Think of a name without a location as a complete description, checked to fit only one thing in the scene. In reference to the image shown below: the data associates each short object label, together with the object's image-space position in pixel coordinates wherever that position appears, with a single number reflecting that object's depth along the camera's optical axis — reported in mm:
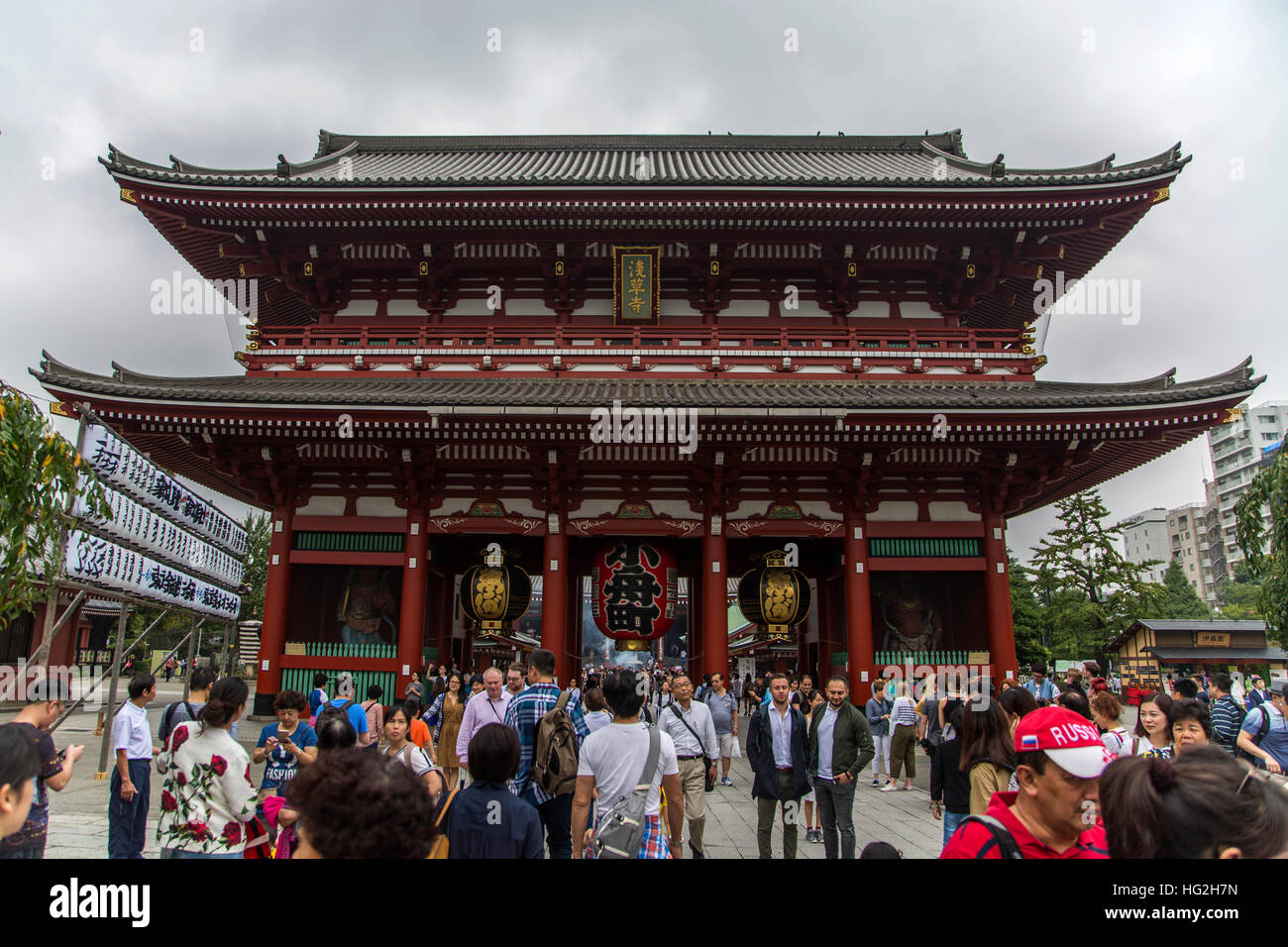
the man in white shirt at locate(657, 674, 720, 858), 6746
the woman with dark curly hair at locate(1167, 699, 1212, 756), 5238
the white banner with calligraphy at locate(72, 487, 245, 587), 9266
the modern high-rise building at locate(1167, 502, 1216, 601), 95125
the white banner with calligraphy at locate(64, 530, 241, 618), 8633
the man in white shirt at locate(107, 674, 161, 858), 6051
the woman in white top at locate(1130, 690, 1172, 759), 5750
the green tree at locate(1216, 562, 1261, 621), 61288
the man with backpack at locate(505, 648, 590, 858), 5273
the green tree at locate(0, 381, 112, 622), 5539
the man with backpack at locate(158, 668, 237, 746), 5807
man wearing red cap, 2572
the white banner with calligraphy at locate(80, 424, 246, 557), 8906
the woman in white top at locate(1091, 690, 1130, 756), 6008
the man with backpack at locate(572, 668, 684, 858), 4578
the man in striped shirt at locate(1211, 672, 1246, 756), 7484
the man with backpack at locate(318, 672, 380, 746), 7405
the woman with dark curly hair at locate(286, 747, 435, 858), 2213
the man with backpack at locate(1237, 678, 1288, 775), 6312
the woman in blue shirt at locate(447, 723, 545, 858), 3303
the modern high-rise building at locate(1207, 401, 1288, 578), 92312
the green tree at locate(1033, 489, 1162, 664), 34219
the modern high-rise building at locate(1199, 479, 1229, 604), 90125
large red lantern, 14742
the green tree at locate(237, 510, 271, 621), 41275
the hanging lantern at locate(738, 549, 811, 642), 15281
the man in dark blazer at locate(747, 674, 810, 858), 6855
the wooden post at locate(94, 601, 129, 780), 10078
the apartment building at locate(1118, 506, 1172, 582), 105125
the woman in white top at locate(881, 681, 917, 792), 11539
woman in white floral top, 4266
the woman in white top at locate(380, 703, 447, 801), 4637
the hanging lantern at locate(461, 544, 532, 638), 15203
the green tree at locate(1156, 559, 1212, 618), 69125
